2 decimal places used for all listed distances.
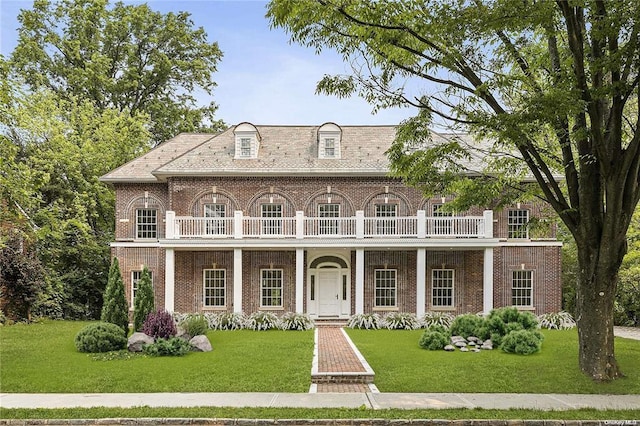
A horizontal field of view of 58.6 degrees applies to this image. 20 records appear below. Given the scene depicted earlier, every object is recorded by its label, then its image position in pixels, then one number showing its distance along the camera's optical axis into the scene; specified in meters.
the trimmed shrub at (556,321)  22.95
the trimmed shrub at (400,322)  22.11
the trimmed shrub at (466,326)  17.31
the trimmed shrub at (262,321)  21.84
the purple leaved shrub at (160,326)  16.22
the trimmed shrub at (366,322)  22.12
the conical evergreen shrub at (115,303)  17.42
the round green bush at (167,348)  15.07
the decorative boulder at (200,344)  15.84
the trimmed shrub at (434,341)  16.19
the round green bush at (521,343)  15.36
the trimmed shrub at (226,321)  22.02
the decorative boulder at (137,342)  15.48
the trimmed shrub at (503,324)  16.67
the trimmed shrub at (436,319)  22.14
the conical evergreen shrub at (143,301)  17.47
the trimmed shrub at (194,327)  16.81
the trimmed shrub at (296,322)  21.94
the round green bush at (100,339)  15.39
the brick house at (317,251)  24.62
